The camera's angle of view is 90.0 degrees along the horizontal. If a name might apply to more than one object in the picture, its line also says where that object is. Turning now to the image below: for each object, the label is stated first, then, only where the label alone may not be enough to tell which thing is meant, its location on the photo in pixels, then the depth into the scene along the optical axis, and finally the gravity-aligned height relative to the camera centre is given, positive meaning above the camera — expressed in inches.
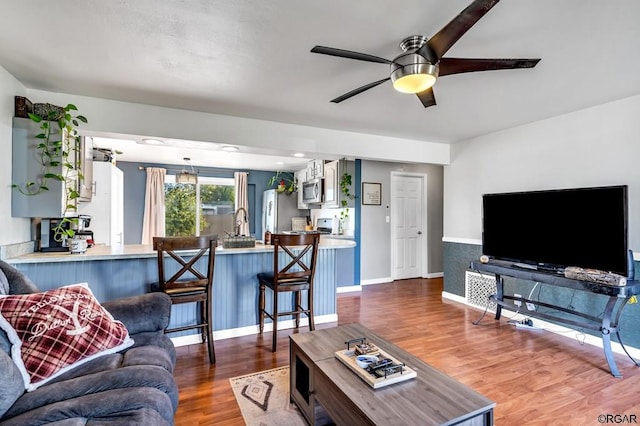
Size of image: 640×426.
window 262.1 +7.9
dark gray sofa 46.1 -28.5
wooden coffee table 50.3 -31.0
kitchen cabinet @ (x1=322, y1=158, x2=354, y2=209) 195.3 +21.4
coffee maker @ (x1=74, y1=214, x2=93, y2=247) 119.0 -5.8
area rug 75.0 -47.7
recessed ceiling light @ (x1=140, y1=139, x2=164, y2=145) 127.3 +30.2
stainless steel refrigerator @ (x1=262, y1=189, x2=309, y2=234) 268.1 +4.3
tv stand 96.4 -23.9
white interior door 226.5 -7.1
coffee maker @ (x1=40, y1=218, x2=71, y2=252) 107.0 -7.6
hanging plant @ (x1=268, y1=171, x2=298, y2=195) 266.2 +29.7
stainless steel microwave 218.3 +18.0
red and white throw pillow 57.5 -22.9
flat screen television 103.9 -4.3
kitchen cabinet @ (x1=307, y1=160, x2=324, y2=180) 218.1 +33.6
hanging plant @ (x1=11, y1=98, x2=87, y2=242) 98.4 +20.2
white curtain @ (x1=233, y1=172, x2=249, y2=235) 276.3 +22.5
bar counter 102.7 -21.8
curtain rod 247.6 +37.6
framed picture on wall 215.5 +15.1
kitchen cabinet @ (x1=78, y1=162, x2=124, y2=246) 148.6 +4.9
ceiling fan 63.7 +33.5
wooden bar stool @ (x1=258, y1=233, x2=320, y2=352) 110.8 -23.0
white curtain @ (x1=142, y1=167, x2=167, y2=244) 248.1 +8.3
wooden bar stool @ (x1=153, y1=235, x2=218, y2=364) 96.4 -21.1
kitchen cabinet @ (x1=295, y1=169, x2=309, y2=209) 255.4 +28.3
